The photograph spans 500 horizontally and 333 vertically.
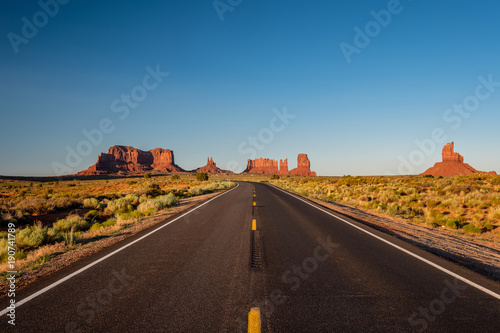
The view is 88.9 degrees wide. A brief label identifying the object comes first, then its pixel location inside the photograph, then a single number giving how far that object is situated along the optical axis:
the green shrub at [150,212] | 12.93
